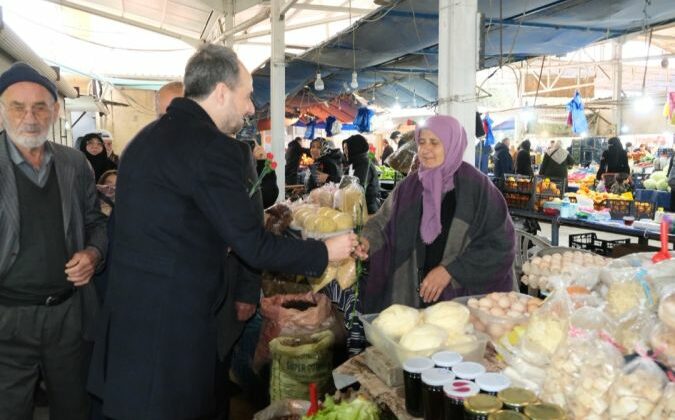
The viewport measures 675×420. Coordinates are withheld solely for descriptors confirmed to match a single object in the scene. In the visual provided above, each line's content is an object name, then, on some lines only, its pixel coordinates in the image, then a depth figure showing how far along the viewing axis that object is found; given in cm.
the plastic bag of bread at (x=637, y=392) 130
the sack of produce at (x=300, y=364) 312
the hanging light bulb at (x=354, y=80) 770
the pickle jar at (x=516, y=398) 133
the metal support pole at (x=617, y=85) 1897
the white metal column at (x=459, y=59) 345
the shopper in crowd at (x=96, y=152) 523
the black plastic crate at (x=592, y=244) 578
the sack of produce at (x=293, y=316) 332
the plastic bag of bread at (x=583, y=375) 138
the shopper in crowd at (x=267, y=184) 509
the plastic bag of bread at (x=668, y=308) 141
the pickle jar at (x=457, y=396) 139
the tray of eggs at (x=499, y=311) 198
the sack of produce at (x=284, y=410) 263
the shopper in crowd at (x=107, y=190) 335
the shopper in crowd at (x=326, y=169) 748
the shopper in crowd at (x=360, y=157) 646
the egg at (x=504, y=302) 206
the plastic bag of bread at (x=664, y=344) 139
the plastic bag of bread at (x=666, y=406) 125
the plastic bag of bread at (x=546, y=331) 161
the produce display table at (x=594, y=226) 541
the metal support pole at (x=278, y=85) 721
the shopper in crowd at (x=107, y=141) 570
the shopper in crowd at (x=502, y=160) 1235
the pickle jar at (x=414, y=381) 157
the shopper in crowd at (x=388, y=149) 1315
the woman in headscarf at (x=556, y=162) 1013
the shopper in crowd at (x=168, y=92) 327
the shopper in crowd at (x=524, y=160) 1202
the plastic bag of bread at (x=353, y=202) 329
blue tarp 474
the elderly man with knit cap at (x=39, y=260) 232
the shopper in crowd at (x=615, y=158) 1186
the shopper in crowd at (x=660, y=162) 1490
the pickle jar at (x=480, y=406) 129
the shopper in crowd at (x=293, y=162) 888
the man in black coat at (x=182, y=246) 183
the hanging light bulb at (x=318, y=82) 783
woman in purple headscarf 276
